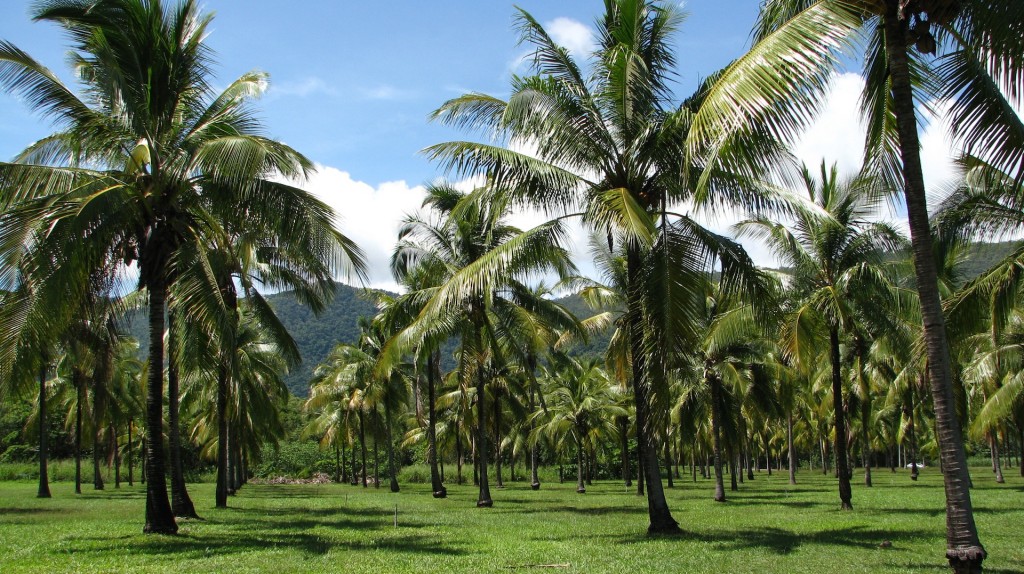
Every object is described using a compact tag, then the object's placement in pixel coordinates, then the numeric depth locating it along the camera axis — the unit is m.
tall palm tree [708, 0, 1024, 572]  7.54
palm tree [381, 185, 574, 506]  22.52
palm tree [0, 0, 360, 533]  11.67
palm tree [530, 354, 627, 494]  36.34
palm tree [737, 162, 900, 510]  17.42
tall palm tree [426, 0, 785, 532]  12.19
